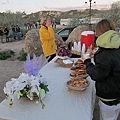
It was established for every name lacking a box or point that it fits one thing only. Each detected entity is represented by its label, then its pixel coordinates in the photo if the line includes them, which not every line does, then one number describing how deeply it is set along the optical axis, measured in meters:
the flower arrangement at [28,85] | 1.49
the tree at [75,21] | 18.73
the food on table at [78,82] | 1.77
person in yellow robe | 3.83
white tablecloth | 1.39
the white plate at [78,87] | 1.72
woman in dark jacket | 1.42
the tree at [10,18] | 22.64
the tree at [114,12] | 16.99
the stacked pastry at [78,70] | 2.04
